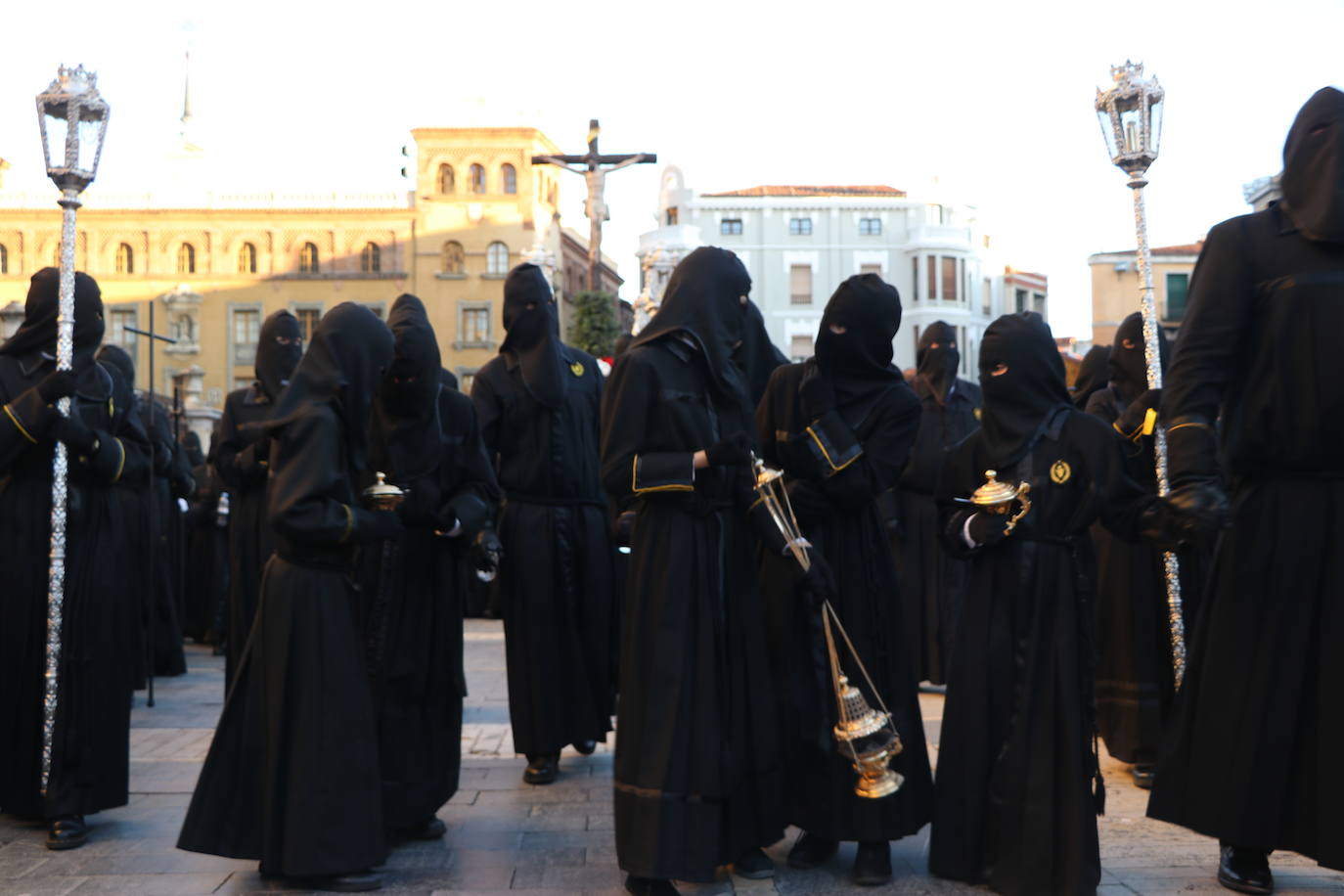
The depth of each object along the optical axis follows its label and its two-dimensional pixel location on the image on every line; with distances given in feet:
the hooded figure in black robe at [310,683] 17.26
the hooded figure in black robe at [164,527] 32.50
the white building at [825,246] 231.30
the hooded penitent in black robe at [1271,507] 15.14
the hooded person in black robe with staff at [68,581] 20.07
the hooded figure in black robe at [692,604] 16.66
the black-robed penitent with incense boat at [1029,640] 16.57
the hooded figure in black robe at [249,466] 28.68
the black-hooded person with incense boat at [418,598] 19.66
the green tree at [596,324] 165.58
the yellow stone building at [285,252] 211.61
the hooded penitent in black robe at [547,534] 24.26
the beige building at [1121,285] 198.49
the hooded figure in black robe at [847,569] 17.67
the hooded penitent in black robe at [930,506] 32.48
